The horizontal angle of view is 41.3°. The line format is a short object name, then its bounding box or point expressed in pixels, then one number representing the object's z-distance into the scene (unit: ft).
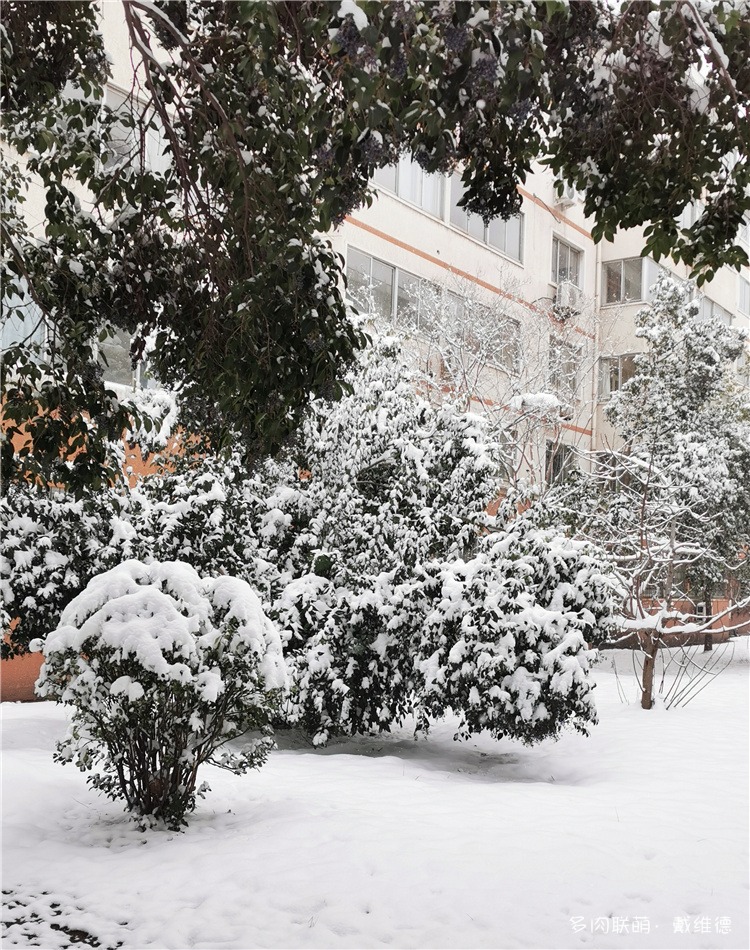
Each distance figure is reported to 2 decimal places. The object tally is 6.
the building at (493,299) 57.93
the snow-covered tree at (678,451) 49.67
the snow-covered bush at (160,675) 19.24
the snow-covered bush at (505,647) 29.32
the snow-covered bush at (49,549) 30.17
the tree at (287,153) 12.03
